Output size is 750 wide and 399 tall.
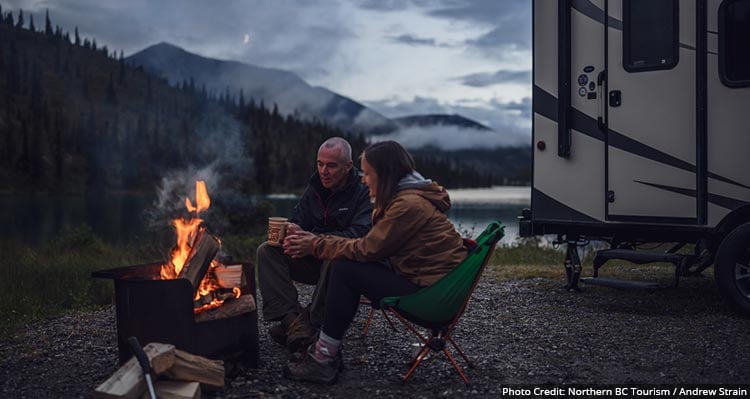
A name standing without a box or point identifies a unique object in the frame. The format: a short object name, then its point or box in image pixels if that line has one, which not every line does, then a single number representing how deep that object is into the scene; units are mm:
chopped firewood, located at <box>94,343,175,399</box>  3406
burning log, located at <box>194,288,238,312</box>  4152
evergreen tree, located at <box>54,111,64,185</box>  78588
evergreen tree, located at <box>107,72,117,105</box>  116981
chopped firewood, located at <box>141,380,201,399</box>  3541
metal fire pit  3814
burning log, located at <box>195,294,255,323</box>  4066
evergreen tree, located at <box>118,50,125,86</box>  127744
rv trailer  6074
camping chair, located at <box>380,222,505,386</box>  3852
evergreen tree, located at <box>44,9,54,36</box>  141750
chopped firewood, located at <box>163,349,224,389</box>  3674
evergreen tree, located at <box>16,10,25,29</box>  140625
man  4520
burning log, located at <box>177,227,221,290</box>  3965
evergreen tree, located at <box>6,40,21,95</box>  104000
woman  3896
